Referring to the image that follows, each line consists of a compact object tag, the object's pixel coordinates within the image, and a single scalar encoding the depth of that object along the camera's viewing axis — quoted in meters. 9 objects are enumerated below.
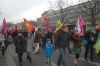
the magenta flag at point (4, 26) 6.21
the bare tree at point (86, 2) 15.81
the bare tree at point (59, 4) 27.99
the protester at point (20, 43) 4.04
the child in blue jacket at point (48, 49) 3.61
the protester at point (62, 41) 3.51
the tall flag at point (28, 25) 6.83
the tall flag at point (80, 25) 5.10
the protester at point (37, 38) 5.65
